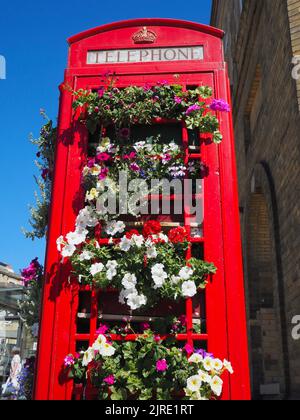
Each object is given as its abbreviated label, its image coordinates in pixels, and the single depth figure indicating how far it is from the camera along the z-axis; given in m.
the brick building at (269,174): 6.07
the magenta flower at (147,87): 4.20
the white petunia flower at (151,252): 3.60
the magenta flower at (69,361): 3.42
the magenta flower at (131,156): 3.99
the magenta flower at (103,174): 3.90
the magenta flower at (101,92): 4.19
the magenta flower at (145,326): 3.47
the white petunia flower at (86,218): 3.82
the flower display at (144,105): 4.07
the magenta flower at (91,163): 3.99
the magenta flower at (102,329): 3.45
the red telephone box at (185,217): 3.46
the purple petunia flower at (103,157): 3.97
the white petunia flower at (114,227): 3.78
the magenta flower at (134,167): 3.92
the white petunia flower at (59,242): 3.71
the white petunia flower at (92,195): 3.85
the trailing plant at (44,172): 4.71
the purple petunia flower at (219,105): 4.04
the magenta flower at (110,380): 3.28
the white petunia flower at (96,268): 3.58
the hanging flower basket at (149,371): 3.25
